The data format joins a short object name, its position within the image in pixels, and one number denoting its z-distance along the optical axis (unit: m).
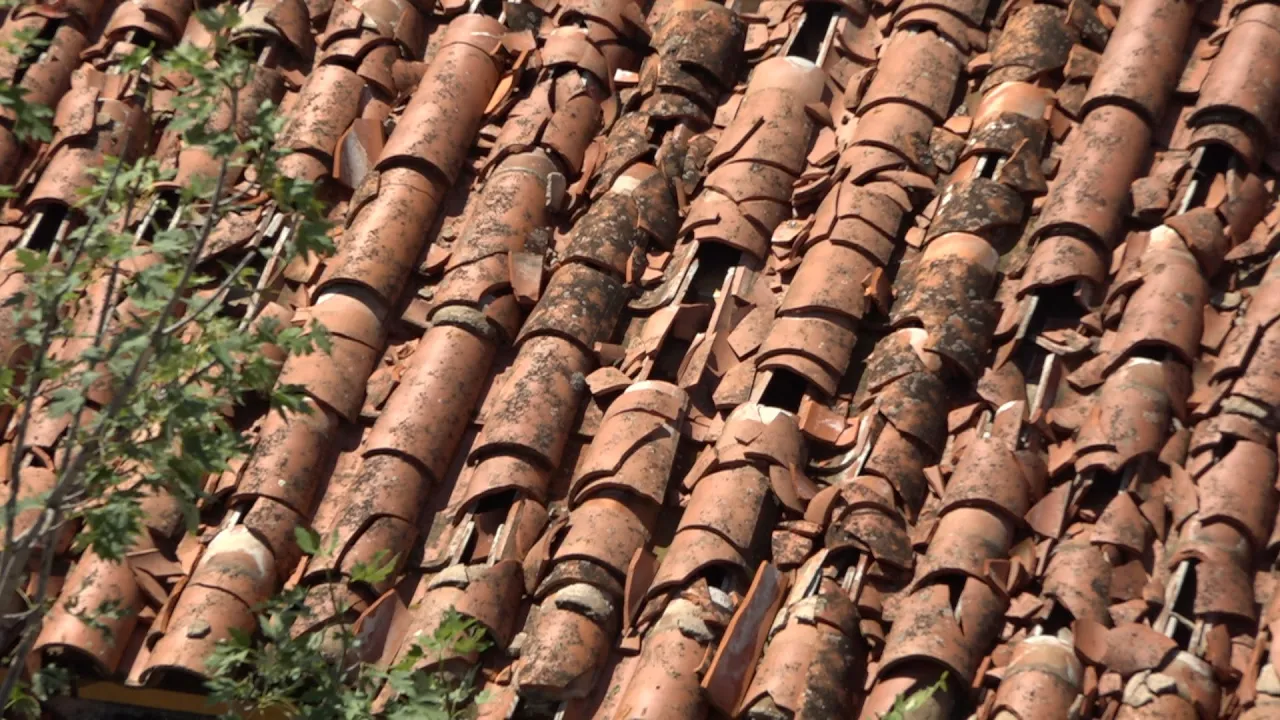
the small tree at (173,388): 5.71
